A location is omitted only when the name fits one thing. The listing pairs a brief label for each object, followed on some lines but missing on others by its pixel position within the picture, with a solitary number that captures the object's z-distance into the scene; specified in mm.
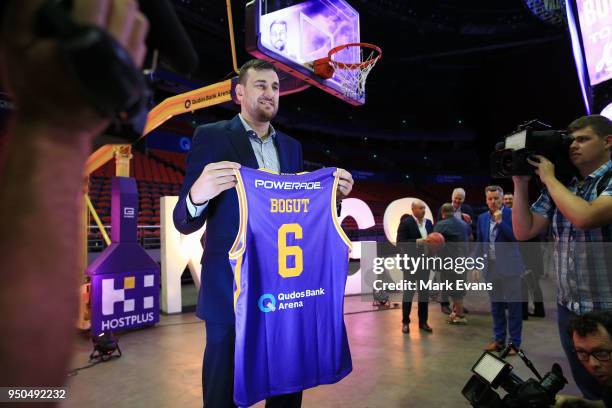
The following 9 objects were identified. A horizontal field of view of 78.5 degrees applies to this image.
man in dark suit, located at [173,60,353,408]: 1672
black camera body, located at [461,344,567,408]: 1812
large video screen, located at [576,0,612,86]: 5094
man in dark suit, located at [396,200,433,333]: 5465
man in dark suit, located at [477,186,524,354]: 4387
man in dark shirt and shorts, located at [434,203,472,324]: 5828
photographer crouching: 1685
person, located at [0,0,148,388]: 355
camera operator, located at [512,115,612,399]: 1773
